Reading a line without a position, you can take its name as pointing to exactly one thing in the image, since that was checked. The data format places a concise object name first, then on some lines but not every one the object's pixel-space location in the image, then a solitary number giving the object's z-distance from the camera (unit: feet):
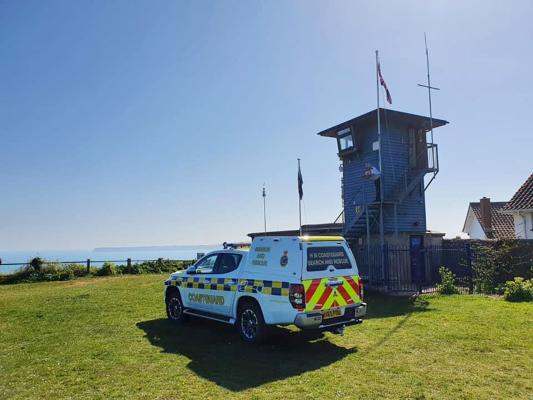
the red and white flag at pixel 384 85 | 58.80
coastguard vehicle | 25.21
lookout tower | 63.46
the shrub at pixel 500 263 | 50.83
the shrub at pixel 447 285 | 49.57
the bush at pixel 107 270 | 88.02
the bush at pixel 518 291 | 43.37
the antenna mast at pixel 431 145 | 61.06
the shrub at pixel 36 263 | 82.10
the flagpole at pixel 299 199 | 63.90
